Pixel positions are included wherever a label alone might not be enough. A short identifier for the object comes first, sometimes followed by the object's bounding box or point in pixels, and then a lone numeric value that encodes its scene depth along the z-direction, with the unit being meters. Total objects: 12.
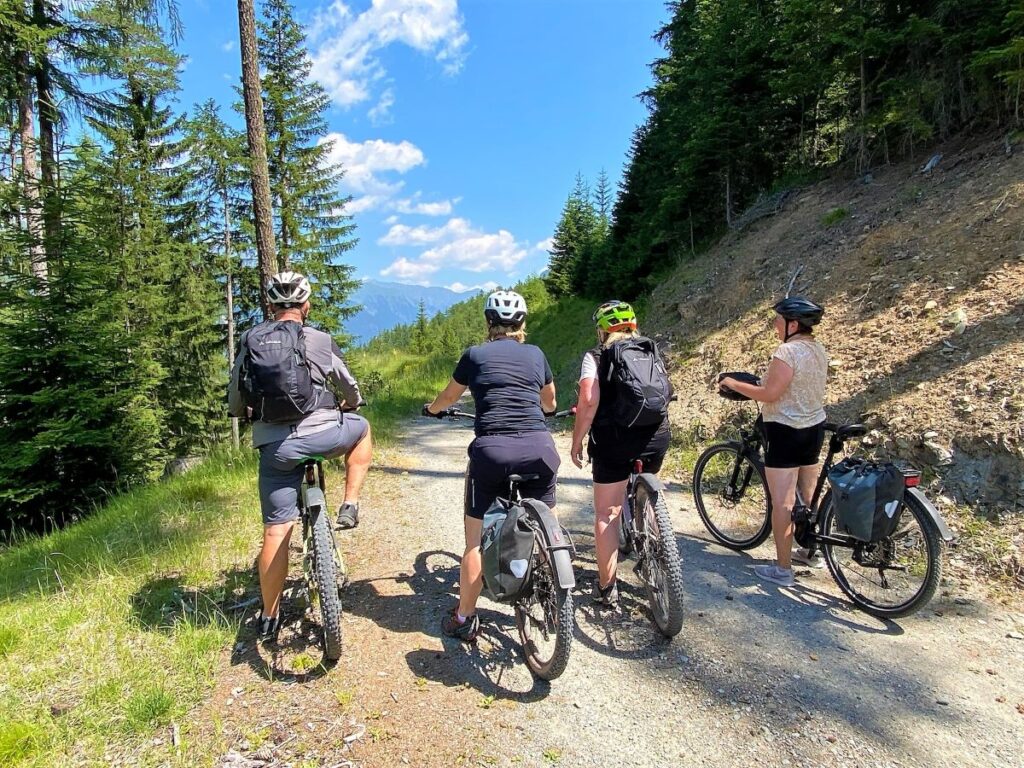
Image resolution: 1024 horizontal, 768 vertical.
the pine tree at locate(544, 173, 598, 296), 29.50
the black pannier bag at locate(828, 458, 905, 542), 3.39
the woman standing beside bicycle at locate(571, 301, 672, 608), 3.41
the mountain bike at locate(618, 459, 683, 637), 3.20
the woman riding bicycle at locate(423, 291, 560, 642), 3.03
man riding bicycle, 3.01
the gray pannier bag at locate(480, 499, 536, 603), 2.79
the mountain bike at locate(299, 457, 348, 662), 3.00
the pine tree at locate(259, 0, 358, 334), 16.38
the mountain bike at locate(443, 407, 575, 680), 2.72
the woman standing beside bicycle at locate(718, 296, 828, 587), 3.79
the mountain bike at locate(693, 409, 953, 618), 3.38
